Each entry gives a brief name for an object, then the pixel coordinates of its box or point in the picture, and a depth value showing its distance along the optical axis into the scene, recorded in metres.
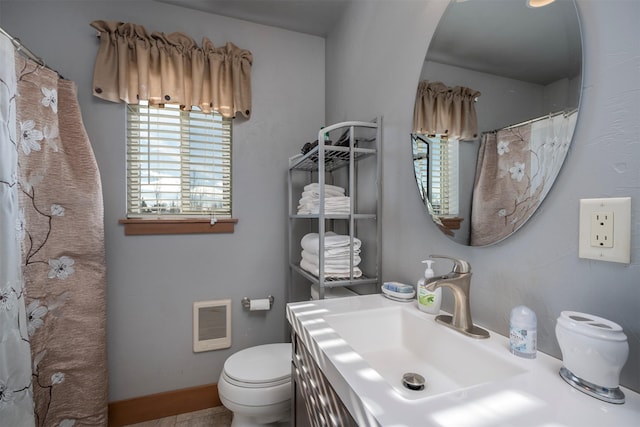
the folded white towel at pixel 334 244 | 1.32
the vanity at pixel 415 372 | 0.45
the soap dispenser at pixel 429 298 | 0.91
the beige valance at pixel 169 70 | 1.56
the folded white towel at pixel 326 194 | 1.45
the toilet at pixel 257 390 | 1.24
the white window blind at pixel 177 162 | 1.67
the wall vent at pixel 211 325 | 1.74
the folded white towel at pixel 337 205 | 1.32
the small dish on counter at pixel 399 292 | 1.05
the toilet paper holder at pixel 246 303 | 1.82
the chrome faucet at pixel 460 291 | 0.78
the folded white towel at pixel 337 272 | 1.32
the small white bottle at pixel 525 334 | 0.62
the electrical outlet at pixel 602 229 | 0.54
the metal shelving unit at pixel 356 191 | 1.28
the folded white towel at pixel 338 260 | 1.31
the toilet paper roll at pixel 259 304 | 1.79
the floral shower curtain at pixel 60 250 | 1.27
